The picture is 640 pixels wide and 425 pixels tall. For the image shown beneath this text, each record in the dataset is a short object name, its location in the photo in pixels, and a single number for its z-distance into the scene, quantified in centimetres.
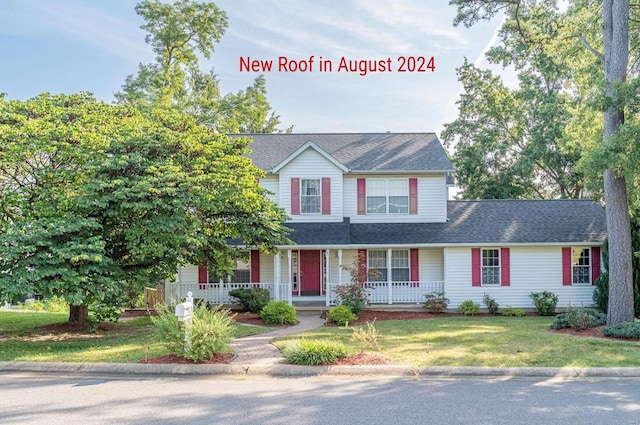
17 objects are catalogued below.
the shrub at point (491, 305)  1845
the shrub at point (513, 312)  1811
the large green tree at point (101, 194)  1058
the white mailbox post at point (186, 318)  886
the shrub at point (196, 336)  891
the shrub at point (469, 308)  1814
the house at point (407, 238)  1894
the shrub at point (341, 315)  1514
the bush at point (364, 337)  937
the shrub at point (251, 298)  1772
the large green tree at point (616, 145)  1255
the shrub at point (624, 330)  1191
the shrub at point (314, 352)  887
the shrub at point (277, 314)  1518
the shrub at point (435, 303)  1828
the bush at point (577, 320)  1320
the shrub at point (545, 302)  1803
